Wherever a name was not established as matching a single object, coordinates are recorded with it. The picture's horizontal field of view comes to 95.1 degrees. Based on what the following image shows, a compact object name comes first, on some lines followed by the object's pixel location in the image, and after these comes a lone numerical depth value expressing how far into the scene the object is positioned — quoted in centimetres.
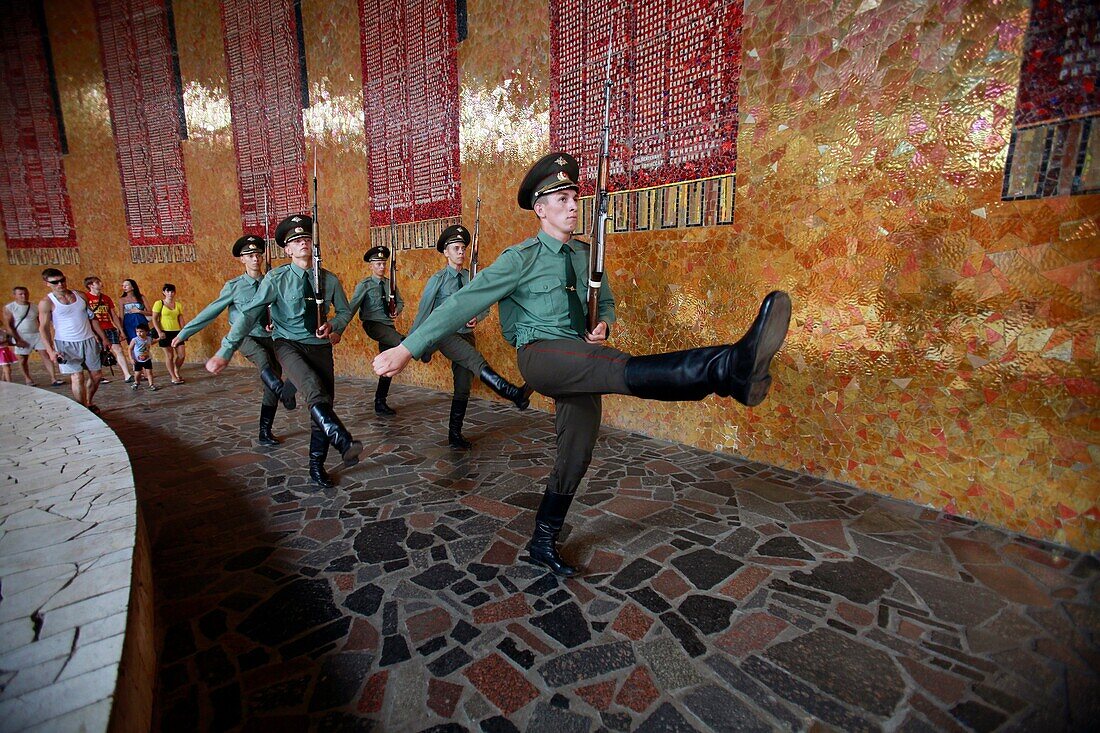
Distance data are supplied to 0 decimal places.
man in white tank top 674
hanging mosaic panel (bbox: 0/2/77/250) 1131
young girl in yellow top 906
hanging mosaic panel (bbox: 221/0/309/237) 932
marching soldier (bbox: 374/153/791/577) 233
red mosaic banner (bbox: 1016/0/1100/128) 298
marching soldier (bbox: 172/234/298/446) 518
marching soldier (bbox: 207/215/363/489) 421
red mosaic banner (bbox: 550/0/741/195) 463
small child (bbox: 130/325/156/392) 874
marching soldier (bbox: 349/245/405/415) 655
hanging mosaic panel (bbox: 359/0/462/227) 739
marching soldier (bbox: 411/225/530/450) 522
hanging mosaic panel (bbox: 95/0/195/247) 1066
